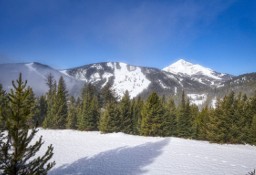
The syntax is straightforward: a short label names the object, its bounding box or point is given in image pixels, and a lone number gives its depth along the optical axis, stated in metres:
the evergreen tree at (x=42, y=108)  51.33
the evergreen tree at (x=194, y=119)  41.81
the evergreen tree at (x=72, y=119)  46.14
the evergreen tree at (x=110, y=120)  37.01
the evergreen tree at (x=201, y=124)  37.54
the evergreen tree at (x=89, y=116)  42.82
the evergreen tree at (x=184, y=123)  41.88
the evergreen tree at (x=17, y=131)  7.86
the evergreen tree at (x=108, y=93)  47.79
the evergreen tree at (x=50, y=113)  43.91
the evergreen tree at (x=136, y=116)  43.30
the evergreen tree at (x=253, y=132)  31.48
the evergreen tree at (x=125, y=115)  40.40
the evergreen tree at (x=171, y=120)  39.64
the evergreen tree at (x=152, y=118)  34.24
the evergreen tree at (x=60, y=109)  44.08
